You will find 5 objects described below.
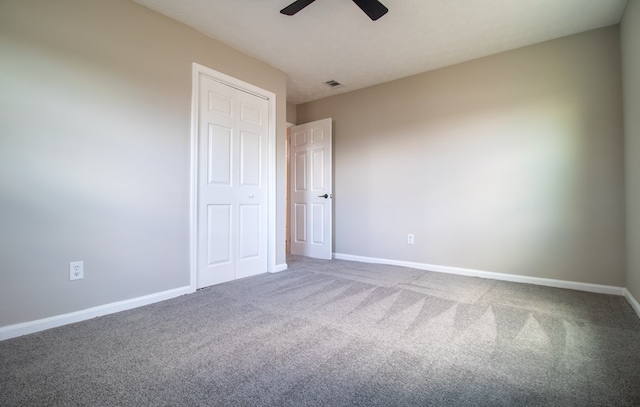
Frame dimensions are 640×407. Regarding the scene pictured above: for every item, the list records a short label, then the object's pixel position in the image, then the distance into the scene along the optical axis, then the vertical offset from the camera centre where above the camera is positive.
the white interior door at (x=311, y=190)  4.13 +0.29
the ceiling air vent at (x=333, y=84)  3.81 +1.73
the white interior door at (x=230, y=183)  2.72 +0.28
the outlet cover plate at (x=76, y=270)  1.93 -0.42
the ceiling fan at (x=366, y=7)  1.90 +1.41
